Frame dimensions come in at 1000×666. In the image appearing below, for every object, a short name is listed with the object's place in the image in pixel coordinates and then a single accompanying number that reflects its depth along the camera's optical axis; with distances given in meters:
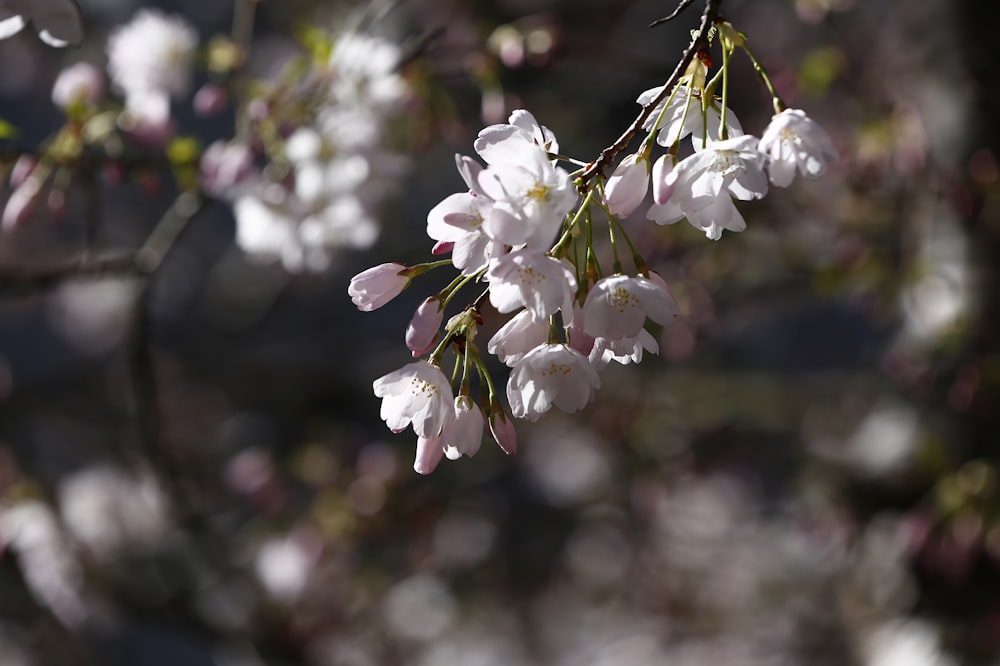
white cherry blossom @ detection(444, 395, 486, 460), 1.27
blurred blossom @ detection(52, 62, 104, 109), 1.48
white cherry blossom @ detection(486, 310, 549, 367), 1.26
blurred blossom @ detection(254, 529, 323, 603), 2.34
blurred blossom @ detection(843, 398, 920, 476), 1.90
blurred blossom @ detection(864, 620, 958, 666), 1.88
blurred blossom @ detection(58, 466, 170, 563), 2.86
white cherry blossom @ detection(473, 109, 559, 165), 1.24
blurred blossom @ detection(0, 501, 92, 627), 2.00
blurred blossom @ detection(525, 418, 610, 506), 3.35
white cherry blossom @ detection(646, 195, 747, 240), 1.25
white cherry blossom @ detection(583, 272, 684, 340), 1.24
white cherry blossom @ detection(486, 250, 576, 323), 1.22
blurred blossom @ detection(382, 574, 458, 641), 2.98
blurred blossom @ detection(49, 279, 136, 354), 5.21
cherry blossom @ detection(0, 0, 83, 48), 1.34
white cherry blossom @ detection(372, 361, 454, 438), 1.26
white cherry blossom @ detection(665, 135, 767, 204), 1.24
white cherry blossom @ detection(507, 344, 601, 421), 1.25
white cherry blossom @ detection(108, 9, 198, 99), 1.66
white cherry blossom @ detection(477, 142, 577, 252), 1.22
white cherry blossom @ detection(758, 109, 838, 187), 1.24
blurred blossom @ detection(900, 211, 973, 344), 1.84
